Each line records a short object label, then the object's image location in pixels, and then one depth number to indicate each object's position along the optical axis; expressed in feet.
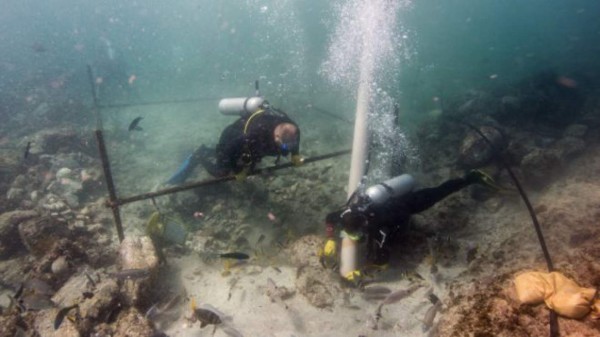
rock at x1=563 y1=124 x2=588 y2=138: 33.06
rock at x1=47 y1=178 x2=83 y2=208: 30.87
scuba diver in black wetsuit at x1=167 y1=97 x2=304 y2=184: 21.29
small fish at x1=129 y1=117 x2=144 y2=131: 27.50
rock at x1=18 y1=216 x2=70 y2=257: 22.36
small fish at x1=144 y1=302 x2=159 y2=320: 16.04
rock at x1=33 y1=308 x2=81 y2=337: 15.52
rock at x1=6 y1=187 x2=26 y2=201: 31.24
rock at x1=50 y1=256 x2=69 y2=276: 19.88
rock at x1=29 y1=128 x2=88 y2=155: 41.93
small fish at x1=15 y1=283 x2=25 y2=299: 16.94
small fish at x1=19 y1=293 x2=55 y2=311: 15.53
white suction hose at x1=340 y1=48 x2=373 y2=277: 18.78
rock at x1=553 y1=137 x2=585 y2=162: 29.71
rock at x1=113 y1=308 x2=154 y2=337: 15.22
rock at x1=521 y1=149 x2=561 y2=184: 26.18
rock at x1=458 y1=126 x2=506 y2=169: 29.66
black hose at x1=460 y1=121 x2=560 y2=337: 11.49
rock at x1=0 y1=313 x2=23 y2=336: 16.19
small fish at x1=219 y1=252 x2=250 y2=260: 16.66
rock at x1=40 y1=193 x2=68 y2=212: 26.53
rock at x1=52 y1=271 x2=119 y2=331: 16.08
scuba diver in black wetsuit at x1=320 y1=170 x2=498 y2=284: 17.81
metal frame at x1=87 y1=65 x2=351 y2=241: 19.53
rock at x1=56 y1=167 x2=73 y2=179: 34.27
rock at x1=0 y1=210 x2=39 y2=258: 23.79
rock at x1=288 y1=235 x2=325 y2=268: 20.44
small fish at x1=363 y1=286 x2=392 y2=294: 17.30
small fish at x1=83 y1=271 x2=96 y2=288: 17.49
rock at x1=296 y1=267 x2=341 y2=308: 17.85
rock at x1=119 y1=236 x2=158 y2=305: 17.30
